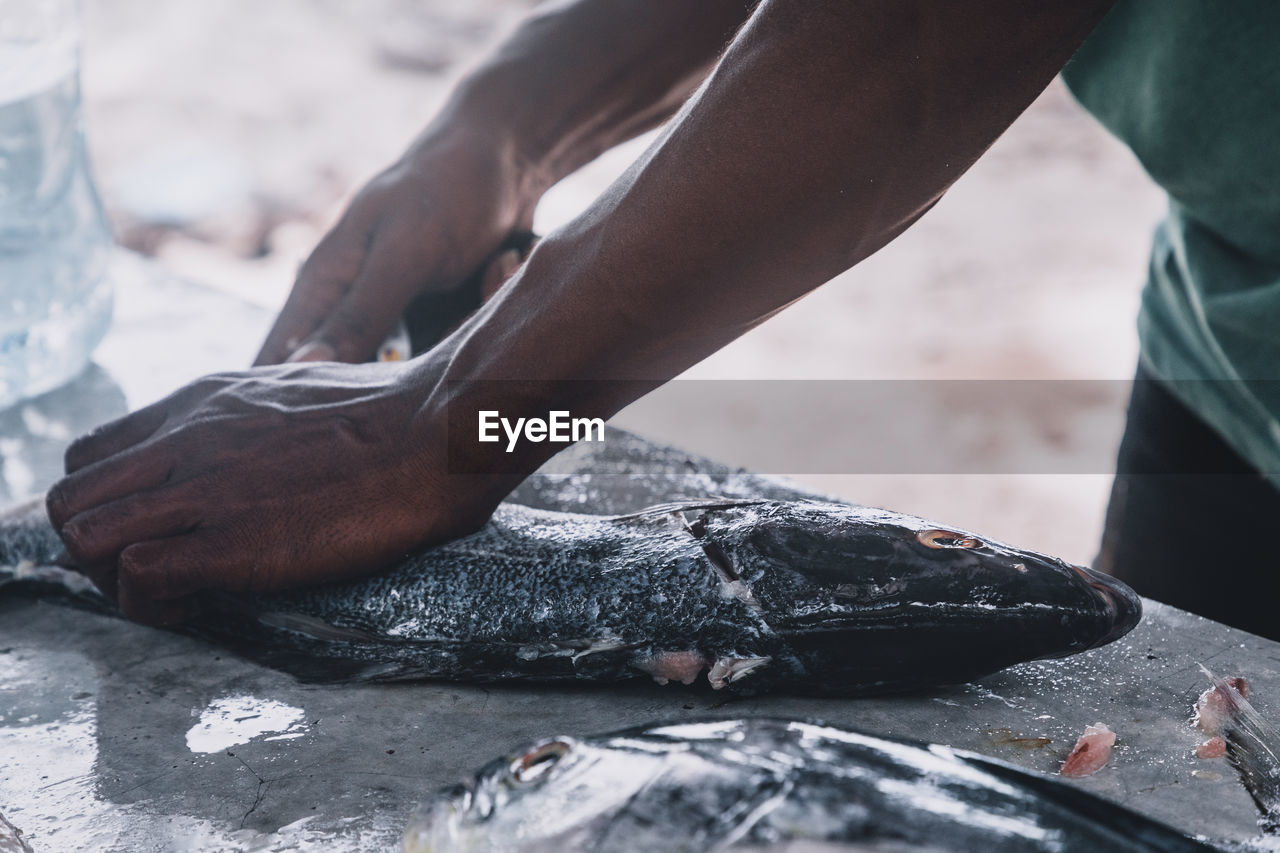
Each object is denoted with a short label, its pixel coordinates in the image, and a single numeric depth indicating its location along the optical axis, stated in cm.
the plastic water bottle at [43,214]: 110
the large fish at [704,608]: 82
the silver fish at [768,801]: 70
